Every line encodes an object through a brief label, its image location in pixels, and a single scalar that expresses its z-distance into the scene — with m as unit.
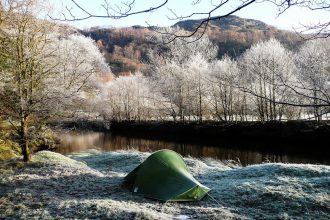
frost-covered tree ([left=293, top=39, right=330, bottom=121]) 22.14
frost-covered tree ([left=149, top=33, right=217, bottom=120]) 39.25
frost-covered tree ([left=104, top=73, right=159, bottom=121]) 47.44
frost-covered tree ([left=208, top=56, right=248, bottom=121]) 36.19
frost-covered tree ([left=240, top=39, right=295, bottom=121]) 31.08
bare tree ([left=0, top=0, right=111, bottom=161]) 12.73
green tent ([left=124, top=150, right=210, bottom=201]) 8.90
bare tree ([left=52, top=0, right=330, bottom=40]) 3.19
